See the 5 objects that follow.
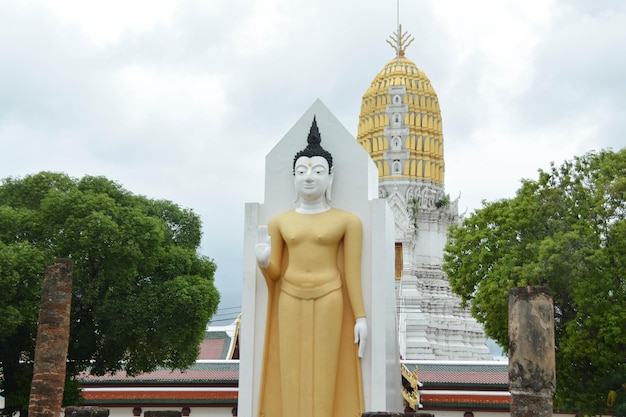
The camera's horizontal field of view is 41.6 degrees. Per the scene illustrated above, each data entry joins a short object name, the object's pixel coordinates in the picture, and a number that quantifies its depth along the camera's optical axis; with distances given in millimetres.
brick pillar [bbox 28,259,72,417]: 15648
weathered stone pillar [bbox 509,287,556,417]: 12109
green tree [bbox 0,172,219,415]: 20109
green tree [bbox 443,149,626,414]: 19188
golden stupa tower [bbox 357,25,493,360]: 44938
